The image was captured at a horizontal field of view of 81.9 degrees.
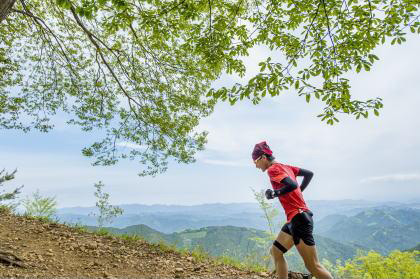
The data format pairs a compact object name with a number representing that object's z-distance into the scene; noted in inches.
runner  145.3
